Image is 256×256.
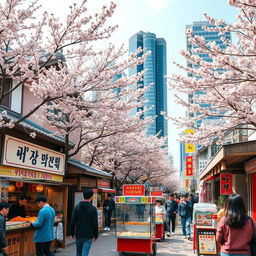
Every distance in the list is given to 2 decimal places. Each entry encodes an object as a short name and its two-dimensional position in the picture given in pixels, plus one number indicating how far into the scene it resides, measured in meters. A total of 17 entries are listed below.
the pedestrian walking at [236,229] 4.32
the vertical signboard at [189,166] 40.56
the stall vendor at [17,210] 10.15
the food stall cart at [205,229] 9.74
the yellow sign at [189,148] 28.57
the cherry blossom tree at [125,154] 22.95
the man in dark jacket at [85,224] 6.90
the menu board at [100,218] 17.54
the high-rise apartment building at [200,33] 49.15
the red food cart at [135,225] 10.10
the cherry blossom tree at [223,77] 8.31
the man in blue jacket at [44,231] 7.31
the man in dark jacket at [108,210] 18.48
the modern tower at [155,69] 162.75
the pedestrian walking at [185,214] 14.36
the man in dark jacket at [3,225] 5.83
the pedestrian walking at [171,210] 16.06
